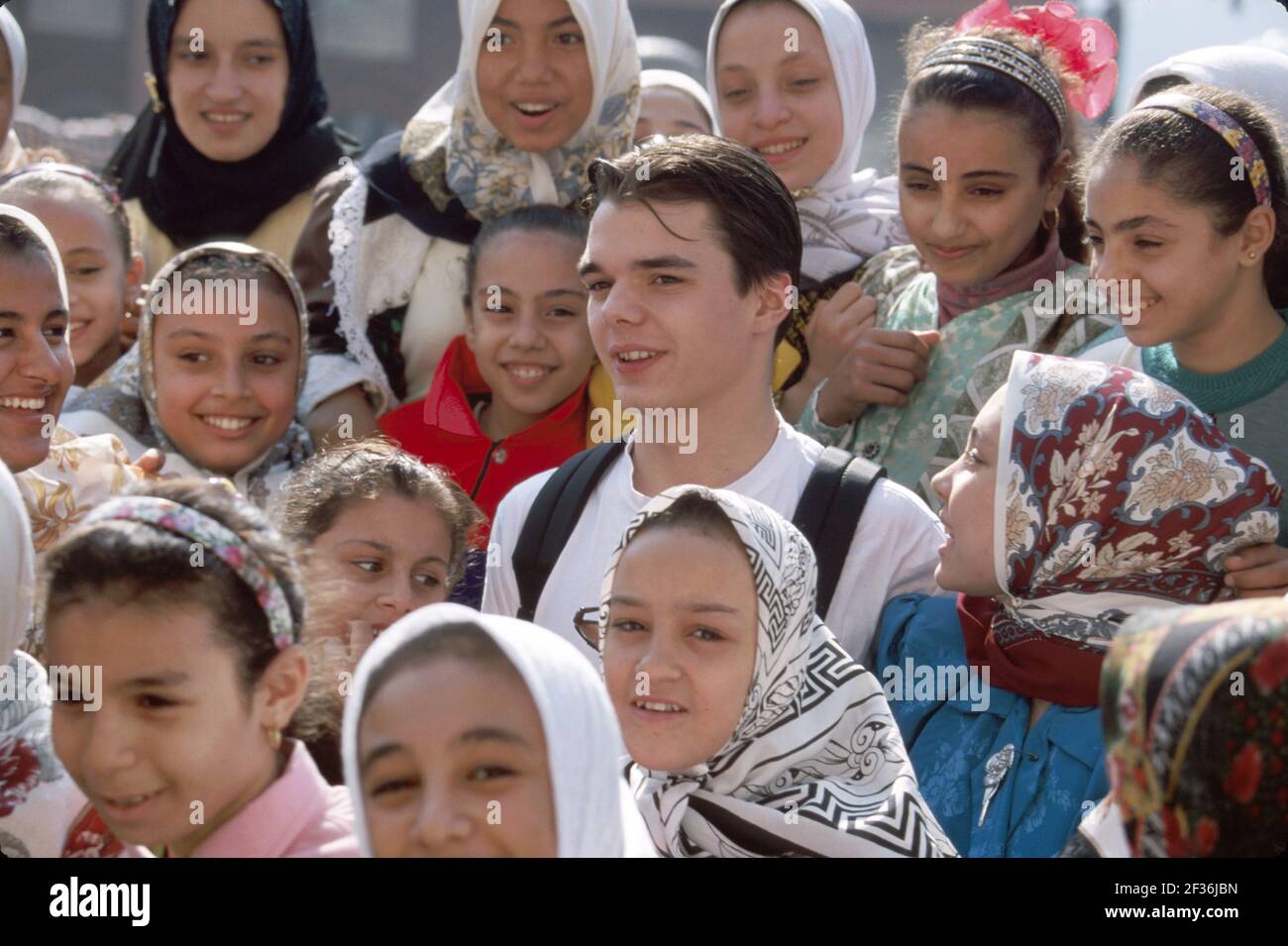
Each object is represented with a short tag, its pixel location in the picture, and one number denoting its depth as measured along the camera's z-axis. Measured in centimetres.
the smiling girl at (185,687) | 282
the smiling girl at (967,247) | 424
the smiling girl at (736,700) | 311
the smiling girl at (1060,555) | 337
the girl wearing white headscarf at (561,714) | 258
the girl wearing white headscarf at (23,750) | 313
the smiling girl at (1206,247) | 377
